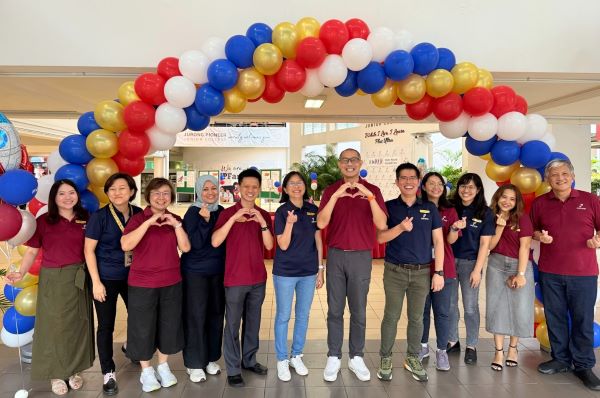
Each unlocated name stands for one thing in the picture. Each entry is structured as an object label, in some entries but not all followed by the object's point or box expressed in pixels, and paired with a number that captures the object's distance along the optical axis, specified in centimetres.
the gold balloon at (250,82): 273
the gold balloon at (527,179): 304
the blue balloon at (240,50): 267
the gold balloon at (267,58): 262
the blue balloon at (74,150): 282
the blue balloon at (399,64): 271
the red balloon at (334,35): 268
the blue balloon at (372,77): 279
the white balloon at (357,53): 267
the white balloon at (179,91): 271
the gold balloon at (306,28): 270
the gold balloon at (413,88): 281
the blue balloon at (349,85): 287
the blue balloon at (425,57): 276
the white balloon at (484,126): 293
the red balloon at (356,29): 279
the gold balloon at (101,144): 279
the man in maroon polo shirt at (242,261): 262
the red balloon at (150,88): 276
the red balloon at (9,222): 239
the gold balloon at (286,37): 268
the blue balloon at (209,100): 274
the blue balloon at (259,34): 273
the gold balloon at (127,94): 283
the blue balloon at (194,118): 289
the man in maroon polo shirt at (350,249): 268
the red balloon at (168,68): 283
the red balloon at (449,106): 289
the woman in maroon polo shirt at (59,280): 252
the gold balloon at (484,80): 292
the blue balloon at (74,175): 277
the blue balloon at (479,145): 310
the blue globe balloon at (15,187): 247
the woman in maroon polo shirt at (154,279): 249
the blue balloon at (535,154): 297
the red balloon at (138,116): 274
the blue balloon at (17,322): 286
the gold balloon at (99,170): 281
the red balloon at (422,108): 298
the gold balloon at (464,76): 282
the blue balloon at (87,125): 288
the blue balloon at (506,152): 303
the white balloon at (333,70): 272
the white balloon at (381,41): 274
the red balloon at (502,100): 293
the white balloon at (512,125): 293
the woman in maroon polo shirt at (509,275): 287
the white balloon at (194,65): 274
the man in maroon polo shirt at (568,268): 275
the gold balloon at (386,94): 293
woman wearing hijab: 264
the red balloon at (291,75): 272
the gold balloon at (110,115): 280
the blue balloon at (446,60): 288
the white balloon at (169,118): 279
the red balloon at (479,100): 284
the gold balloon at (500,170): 317
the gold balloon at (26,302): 282
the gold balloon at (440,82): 277
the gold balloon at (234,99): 282
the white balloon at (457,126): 301
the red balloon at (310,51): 262
